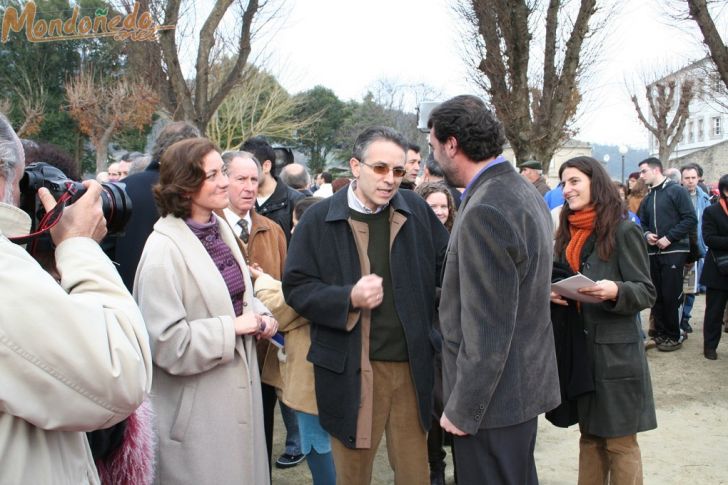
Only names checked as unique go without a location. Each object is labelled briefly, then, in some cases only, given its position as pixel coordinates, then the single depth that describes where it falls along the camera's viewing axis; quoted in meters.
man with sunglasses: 2.81
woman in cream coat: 2.49
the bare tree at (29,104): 23.97
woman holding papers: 3.08
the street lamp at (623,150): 27.80
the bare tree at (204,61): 8.26
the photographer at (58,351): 1.18
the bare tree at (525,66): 10.29
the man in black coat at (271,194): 4.88
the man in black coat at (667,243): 7.12
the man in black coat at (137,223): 3.27
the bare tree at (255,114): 24.70
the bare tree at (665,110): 34.06
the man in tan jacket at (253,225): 3.67
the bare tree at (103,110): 23.03
